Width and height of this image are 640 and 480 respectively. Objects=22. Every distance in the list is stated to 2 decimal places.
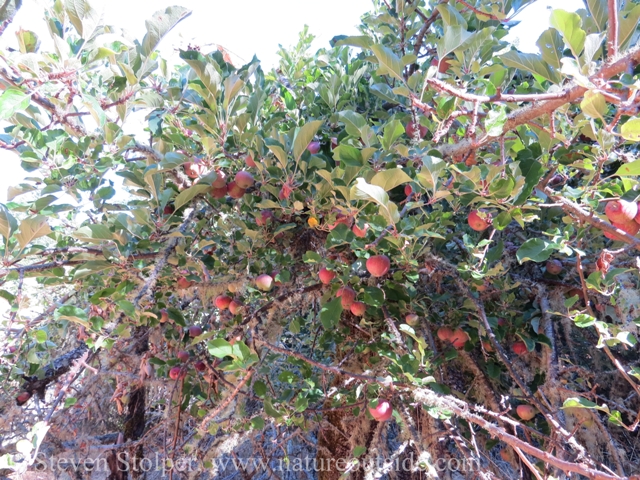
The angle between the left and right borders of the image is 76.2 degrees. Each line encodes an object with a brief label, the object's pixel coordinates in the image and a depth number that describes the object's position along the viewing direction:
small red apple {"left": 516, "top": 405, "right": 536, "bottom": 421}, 1.43
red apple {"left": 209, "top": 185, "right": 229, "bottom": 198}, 1.44
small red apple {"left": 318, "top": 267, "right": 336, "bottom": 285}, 1.38
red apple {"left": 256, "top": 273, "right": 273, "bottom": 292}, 1.43
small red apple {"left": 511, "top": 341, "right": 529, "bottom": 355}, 1.62
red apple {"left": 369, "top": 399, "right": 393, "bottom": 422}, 1.23
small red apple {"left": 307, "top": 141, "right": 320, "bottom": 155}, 1.53
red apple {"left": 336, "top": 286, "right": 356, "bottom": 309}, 1.38
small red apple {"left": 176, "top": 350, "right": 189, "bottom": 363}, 1.69
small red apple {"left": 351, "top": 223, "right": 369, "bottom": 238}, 1.27
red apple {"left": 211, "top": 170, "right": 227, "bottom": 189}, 1.39
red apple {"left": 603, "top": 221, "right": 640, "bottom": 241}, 0.89
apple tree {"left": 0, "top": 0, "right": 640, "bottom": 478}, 0.97
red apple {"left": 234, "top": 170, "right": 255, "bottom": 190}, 1.40
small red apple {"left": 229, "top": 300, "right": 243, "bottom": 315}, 1.61
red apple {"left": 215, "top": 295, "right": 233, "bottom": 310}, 1.63
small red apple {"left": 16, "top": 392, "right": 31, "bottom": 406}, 1.99
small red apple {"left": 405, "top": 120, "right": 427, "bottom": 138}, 1.56
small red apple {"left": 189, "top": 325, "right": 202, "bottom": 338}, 1.80
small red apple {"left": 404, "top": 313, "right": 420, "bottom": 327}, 1.49
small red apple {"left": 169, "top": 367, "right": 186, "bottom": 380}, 1.68
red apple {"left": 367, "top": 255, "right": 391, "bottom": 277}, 1.22
